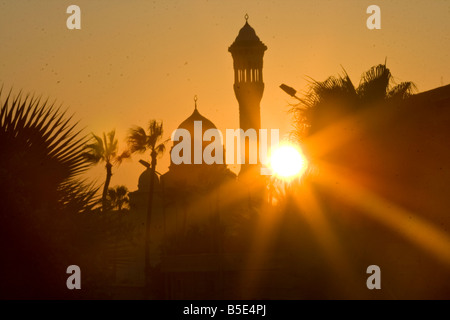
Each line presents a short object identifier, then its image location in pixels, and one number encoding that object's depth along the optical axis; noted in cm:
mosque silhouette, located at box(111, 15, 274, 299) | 3366
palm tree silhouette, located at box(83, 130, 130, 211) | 5578
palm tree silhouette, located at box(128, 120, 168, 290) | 5453
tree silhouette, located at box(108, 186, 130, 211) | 7975
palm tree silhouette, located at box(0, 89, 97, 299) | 1336
